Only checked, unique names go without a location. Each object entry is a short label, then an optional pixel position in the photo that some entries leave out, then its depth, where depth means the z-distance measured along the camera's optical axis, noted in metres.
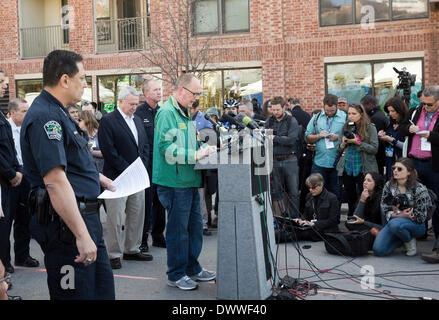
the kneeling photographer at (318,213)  7.44
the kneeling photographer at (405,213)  6.62
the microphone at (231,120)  4.82
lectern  4.66
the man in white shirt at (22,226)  6.44
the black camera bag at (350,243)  6.69
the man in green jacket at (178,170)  5.18
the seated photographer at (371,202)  7.36
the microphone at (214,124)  4.89
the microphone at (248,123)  4.77
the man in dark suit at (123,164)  6.44
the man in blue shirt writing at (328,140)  8.60
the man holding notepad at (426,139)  6.65
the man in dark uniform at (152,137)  7.32
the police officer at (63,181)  2.99
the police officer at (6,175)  5.69
